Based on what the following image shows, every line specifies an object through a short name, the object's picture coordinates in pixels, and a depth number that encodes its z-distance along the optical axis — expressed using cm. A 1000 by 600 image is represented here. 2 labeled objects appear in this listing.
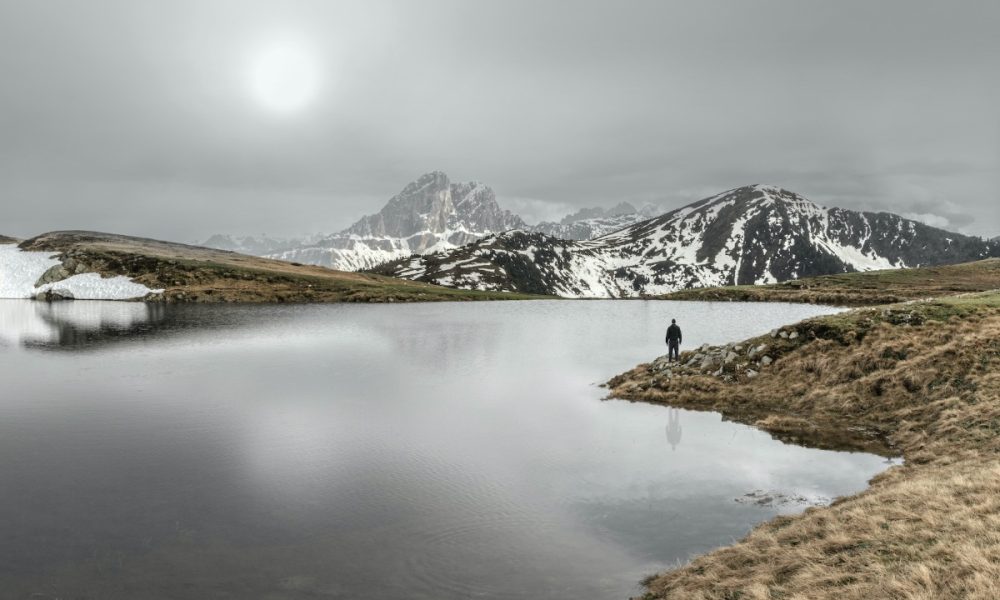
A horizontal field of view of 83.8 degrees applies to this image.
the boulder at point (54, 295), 12638
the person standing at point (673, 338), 3975
